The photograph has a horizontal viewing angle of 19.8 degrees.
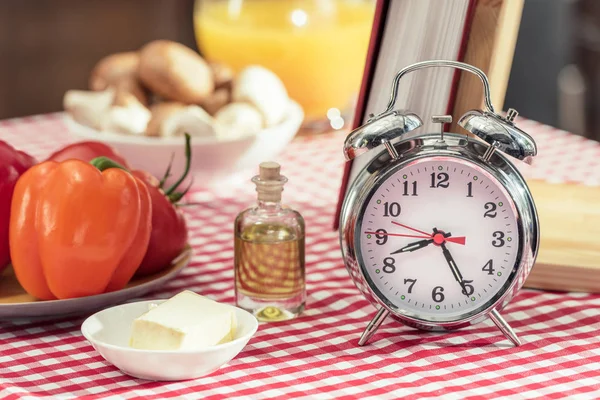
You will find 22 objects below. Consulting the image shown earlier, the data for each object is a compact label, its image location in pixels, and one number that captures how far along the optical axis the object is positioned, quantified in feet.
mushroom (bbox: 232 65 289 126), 4.40
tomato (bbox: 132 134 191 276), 3.62
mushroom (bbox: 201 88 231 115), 4.46
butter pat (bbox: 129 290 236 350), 3.16
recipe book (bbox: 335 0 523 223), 3.61
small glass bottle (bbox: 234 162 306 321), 3.49
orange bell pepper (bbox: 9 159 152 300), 3.41
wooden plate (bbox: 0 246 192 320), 3.41
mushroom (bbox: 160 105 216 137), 4.24
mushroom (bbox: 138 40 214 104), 4.42
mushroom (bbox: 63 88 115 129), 4.37
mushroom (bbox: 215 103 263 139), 4.30
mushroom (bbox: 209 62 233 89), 4.52
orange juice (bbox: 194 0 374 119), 4.92
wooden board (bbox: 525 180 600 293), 3.61
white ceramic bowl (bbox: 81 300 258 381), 3.15
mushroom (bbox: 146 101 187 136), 4.28
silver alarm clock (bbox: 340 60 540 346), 3.32
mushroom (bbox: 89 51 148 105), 4.50
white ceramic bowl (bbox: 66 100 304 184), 4.22
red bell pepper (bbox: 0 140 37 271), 3.56
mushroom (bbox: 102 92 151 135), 4.29
